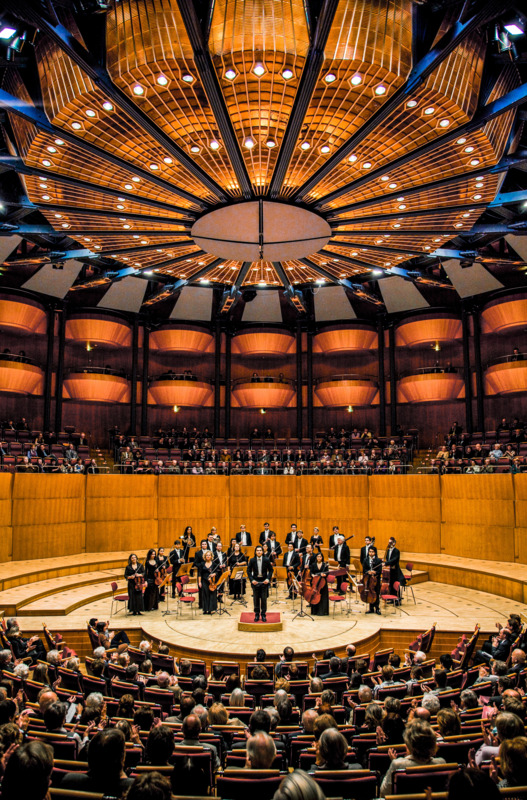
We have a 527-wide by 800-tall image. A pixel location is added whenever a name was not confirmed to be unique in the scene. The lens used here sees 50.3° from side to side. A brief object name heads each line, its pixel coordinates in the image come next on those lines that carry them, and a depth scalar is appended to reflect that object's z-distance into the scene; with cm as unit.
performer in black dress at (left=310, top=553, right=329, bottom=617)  1101
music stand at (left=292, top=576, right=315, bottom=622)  1085
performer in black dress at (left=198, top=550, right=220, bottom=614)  1113
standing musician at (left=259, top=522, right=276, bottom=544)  1353
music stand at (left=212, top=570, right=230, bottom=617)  1123
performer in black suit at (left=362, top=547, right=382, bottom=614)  1103
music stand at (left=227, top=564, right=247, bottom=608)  1252
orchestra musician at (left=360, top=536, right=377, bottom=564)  1233
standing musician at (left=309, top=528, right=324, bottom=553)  1229
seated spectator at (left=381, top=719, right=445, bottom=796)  303
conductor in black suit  1009
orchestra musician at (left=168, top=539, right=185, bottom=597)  1313
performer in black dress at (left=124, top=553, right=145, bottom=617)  1119
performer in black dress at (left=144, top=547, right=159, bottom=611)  1145
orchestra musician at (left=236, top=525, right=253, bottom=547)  1403
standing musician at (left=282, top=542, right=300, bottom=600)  1220
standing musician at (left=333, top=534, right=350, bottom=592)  1302
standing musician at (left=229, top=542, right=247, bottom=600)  1179
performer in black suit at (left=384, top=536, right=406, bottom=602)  1182
